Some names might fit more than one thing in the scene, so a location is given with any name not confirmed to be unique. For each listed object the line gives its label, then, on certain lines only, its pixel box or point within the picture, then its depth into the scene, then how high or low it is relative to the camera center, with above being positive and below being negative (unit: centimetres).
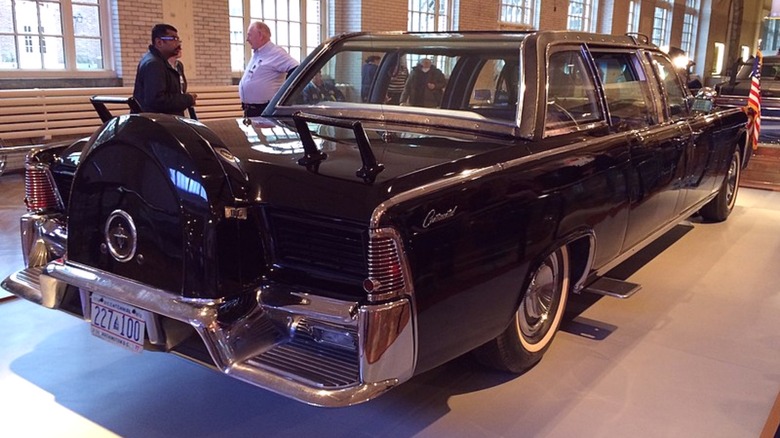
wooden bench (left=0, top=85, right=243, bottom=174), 817 -74
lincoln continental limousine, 246 -64
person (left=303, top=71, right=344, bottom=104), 412 -18
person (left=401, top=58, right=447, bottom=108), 386 -13
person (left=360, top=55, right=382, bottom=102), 409 -7
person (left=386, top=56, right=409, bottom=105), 396 -11
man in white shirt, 653 -13
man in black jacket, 539 -16
